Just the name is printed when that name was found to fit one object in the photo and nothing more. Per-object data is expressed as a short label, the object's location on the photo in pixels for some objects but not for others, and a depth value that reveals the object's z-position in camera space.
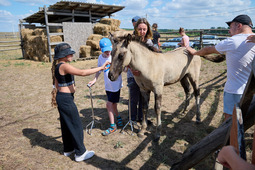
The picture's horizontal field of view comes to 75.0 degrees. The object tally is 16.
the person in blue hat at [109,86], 3.61
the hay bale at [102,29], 13.95
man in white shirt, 2.31
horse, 3.11
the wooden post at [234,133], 1.00
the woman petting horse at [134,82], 3.69
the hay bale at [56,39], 12.72
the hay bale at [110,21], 14.62
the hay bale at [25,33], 14.97
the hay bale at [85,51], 13.23
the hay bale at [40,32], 13.28
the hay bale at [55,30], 13.10
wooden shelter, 12.59
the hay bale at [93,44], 13.20
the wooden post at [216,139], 1.22
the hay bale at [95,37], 13.62
